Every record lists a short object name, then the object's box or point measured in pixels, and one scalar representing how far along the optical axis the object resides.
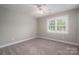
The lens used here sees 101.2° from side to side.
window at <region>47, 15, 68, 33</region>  2.81
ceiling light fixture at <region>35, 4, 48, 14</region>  2.54
